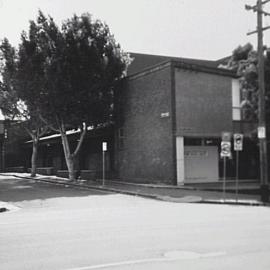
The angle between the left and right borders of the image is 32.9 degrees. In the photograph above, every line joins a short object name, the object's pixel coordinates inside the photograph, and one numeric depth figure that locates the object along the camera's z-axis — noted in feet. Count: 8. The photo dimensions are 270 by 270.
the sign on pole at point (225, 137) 64.97
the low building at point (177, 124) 89.92
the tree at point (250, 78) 78.23
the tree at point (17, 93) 106.42
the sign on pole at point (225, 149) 65.51
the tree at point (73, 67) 101.96
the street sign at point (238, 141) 65.16
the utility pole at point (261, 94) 63.46
